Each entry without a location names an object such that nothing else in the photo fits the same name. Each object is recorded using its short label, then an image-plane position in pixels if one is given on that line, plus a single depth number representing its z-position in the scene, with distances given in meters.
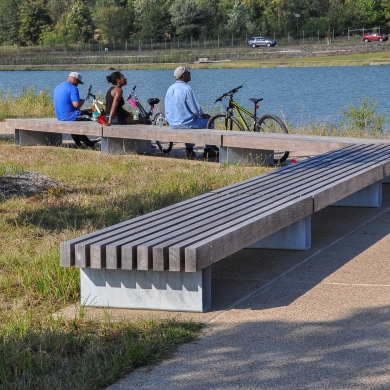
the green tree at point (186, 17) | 108.00
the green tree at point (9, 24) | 117.06
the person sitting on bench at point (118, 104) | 12.60
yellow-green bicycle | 11.96
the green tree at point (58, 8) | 135.88
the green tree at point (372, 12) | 105.94
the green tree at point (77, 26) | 110.50
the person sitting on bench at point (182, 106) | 11.68
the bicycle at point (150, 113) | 13.13
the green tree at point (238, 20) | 108.00
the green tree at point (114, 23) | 113.50
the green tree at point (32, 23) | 114.81
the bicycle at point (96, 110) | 13.40
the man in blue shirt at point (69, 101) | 13.21
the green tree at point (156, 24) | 108.88
